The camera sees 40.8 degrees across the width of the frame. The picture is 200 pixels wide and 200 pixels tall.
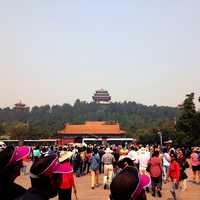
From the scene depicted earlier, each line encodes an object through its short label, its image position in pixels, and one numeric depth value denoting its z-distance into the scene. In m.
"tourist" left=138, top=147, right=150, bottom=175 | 8.85
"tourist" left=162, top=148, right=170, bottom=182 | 9.87
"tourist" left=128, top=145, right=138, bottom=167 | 9.00
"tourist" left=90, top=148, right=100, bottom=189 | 9.79
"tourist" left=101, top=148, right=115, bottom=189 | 9.36
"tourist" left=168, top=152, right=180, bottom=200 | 7.36
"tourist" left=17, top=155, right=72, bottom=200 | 1.90
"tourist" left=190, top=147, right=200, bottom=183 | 10.40
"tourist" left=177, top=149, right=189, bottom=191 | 7.60
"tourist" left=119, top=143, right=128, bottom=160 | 9.20
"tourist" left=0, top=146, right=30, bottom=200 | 2.16
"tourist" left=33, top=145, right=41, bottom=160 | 12.63
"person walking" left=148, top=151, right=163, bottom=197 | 7.98
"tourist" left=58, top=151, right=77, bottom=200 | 5.59
